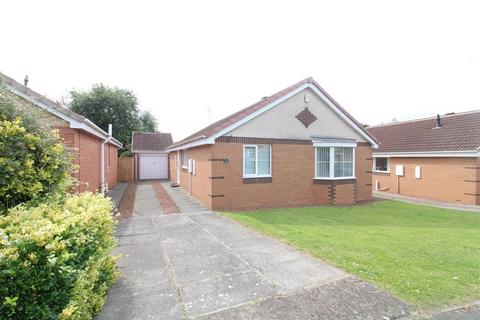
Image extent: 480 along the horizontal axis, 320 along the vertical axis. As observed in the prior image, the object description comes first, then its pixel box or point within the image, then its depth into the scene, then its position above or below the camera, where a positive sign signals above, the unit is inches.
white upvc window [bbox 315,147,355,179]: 479.8 -11.8
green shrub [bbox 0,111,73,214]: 148.3 -4.5
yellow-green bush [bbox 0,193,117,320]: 93.2 -41.1
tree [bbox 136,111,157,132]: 1491.1 +193.8
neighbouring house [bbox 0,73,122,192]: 210.3 +28.9
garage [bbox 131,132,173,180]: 981.8 -8.9
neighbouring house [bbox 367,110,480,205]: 540.4 -8.6
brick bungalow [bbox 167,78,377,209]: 409.1 -0.6
